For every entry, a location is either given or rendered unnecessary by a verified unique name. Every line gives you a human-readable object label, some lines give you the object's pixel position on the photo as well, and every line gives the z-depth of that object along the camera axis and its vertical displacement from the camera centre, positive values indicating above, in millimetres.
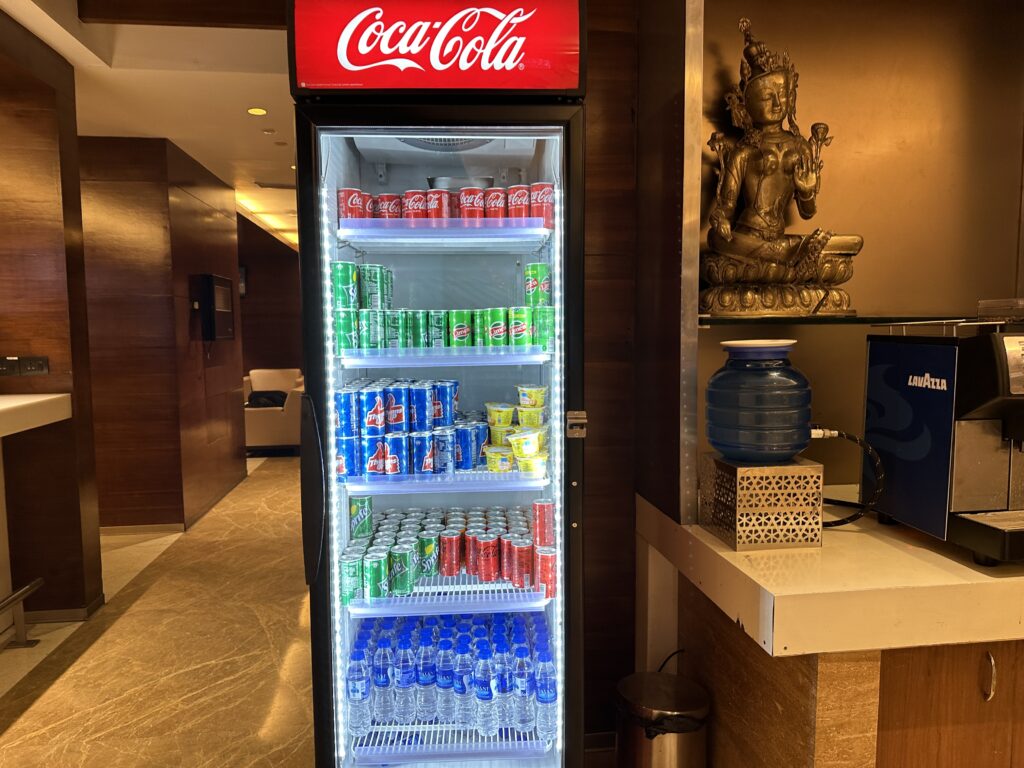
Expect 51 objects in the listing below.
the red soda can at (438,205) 1809 +376
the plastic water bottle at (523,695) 1797 -1024
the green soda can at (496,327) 1801 +26
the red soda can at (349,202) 1761 +375
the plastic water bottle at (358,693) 1755 -990
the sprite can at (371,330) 1739 +18
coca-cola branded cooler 1516 -63
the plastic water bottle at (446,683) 1808 -991
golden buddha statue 1878 +360
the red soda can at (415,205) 1802 +376
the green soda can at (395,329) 1798 +21
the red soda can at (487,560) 1844 -652
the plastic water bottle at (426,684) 1808 -997
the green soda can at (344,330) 1699 +18
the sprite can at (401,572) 1805 -672
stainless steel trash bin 1780 -1105
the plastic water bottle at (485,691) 1769 -994
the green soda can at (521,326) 1782 +28
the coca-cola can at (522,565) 1821 -659
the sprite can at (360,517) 1957 -564
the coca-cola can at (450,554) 1880 -647
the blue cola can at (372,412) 1744 -210
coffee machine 1432 -254
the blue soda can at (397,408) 1800 -203
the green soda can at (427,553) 1891 -649
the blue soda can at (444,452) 1831 -336
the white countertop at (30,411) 2768 -347
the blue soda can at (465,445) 1873 -324
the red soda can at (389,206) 1811 +375
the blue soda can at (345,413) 1720 -209
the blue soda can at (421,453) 1801 -333
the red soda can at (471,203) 1813 +384
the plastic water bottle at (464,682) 1802 -987
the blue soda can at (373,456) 1759 -333
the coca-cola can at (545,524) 1850 -551
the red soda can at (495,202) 1808 +383
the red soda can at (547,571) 1809 -673
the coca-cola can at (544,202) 1759 +376
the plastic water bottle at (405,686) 1796 -994
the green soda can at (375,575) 1757 -664
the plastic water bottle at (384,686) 1802 -996
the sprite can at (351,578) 1754 -672
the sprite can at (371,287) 1818 +144
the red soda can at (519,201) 1811 +386
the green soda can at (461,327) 1827 +27
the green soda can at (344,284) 1716 +143
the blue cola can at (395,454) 1770 -330
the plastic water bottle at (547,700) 1771 -1019
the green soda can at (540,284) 1811 +149
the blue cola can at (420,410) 1835 -213
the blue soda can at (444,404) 1897 -203
